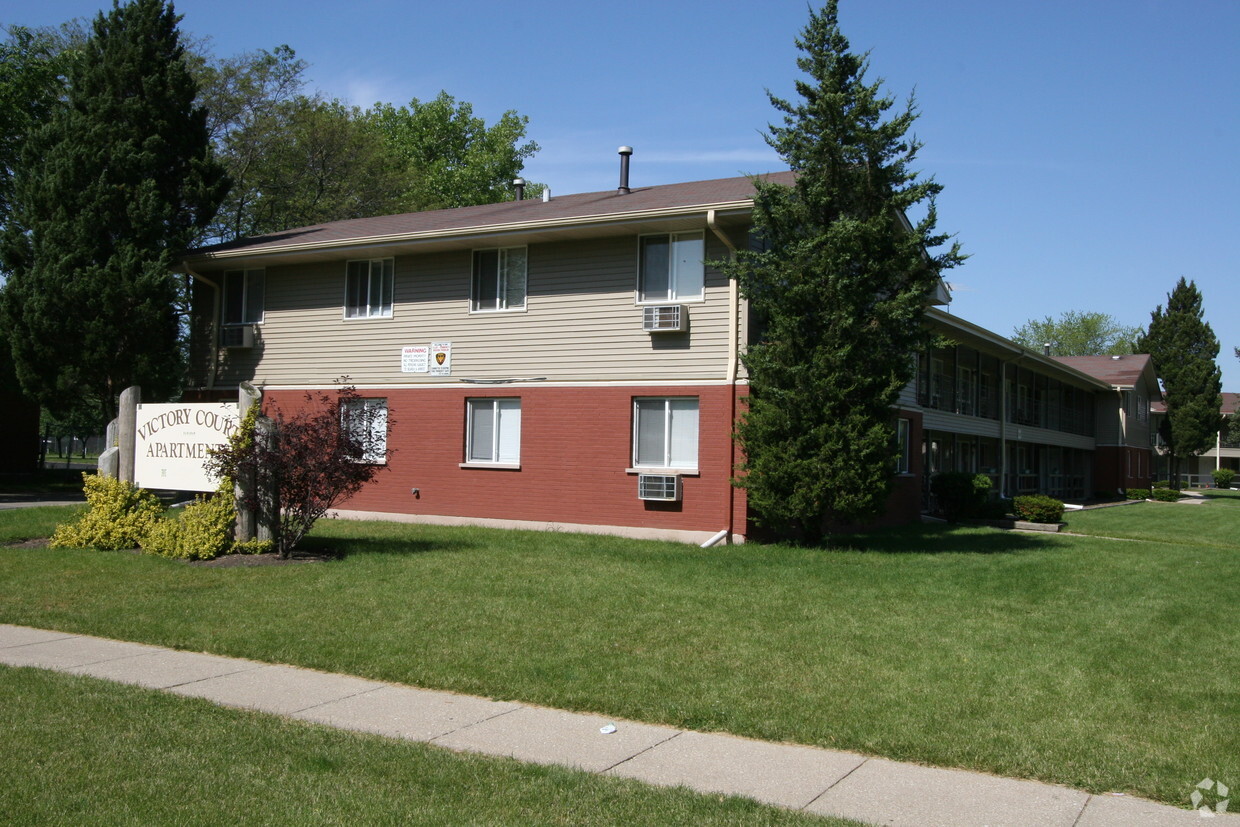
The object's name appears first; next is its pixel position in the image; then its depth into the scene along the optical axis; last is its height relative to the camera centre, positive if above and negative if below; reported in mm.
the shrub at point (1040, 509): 22578 -863
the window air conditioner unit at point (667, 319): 16969 +2331
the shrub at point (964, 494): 23672 -610
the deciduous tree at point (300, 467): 13242 -188
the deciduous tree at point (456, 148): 51188 +15956
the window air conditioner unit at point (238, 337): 21703 +2408
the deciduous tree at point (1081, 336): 95375 +12376
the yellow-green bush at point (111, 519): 14359 -992
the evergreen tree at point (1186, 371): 51125 +5074
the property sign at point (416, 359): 19844 +1838
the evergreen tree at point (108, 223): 22125 +5030
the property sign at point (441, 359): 19578 +1826
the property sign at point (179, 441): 14086 +114
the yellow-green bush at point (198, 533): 13367 -1083
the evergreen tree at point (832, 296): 15297 +2509
